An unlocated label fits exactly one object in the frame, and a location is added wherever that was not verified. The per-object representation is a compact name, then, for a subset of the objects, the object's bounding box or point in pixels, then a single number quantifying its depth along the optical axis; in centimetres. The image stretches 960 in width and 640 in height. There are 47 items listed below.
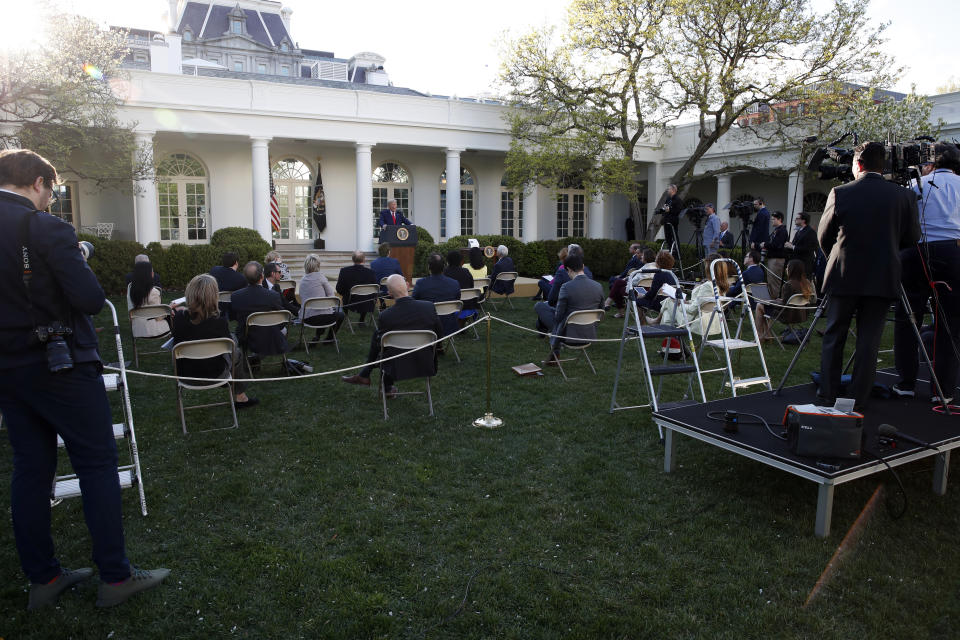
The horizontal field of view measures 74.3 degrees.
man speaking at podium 1612
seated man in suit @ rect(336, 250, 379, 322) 921
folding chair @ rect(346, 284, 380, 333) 916
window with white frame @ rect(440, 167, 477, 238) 2347
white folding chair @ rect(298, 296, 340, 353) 779
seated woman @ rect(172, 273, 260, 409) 543
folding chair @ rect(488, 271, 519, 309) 1159
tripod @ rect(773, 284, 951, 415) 440
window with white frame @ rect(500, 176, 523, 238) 2428
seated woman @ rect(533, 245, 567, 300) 1002
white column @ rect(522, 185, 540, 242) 2170
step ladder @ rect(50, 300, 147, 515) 321
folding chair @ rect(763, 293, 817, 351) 834
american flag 1925
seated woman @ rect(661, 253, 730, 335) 724
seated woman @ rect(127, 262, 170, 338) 750
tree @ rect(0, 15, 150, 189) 1134
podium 1359
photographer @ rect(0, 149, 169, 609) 251
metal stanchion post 533
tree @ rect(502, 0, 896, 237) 1591
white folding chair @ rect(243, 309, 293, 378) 641
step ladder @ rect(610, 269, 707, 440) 494
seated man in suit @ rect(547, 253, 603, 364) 692
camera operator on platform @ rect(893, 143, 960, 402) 469
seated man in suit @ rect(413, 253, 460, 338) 775
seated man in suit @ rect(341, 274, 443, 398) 564
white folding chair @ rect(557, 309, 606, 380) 674
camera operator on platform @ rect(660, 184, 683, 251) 1350
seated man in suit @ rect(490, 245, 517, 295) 1169
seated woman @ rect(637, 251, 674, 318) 799
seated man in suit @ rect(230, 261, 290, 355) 641
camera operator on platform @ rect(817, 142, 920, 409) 412
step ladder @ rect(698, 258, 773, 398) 520
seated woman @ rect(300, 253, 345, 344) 837
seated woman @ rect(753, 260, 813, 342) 850
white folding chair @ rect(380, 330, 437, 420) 564
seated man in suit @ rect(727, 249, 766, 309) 984
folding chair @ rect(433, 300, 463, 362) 752
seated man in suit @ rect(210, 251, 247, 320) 824
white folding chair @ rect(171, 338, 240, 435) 516
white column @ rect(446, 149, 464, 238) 2033
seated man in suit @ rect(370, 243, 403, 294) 1039
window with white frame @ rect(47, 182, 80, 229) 1870
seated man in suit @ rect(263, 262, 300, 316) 799
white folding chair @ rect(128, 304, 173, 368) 735
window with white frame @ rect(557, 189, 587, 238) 2594
